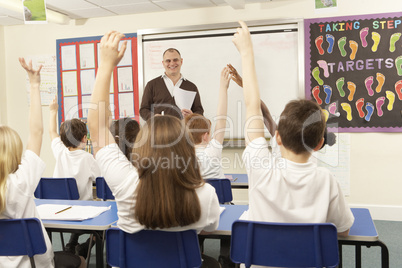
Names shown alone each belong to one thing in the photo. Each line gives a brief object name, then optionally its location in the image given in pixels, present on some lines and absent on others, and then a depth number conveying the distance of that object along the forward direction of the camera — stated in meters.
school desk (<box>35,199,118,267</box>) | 1.70
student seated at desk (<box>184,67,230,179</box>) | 2.24
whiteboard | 4.30
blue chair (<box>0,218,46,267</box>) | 1.52
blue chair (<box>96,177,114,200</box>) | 2.70
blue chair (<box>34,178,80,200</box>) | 2.68
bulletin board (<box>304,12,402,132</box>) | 4.04
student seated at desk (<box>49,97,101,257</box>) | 2.96
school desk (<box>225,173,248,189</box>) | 2.97
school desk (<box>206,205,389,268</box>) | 1.46
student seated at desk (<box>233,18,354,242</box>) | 1.34
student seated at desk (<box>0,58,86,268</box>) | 1.55
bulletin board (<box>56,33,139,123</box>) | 4.91
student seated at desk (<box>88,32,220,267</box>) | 1.29
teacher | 4.57
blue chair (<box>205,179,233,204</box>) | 2.50
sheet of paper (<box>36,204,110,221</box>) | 1.82
